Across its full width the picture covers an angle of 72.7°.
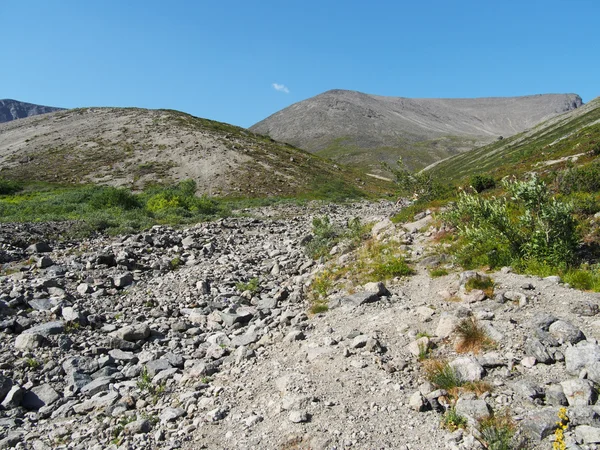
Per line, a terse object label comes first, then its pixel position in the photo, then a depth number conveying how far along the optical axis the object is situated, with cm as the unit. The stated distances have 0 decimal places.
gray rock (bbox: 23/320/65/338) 840
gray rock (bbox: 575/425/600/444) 390
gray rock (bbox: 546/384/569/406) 453
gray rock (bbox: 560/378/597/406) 439
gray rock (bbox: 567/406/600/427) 411
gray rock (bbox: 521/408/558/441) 417
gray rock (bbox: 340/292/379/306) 845
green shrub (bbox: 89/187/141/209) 2736
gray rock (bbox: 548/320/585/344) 544
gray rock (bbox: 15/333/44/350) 794
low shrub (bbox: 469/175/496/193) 2147
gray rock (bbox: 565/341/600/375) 493
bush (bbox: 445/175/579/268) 788
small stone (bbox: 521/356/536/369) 525
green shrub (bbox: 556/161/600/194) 1256
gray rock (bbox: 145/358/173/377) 723
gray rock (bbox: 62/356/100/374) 735
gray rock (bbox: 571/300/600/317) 600
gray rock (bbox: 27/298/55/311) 972
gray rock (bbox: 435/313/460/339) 635
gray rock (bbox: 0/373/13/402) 661
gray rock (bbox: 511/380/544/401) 472
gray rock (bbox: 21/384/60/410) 653
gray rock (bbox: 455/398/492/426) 454
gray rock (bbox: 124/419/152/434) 543
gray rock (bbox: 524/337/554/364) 525
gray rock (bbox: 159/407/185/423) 562
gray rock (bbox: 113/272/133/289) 1182
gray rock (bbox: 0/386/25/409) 639
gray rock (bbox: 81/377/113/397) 674
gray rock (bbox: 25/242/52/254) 1529
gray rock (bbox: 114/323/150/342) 848
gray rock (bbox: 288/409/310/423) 507
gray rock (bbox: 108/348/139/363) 777
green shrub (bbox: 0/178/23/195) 3920
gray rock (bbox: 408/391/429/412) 491
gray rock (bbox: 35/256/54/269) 1329
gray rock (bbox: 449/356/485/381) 522
